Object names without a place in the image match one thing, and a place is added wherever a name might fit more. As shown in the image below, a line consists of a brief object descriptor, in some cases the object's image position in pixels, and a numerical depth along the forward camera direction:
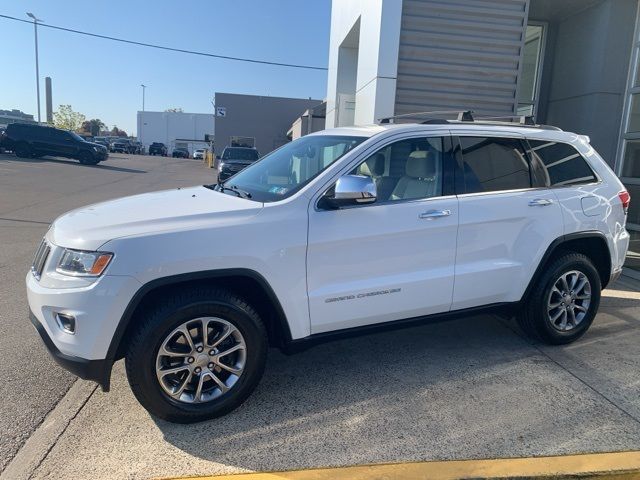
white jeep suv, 2.90
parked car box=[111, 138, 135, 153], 56.72
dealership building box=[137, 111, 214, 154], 76.75
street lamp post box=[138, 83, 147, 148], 76.31
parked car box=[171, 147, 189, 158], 59.34
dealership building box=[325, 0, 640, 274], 8.45
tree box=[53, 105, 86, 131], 75.94
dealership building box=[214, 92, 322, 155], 39.38
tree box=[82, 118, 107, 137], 90.72
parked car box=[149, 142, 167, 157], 61.25
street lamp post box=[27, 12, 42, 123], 48.38
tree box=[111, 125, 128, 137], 114.81
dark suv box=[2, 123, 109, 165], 28.20
